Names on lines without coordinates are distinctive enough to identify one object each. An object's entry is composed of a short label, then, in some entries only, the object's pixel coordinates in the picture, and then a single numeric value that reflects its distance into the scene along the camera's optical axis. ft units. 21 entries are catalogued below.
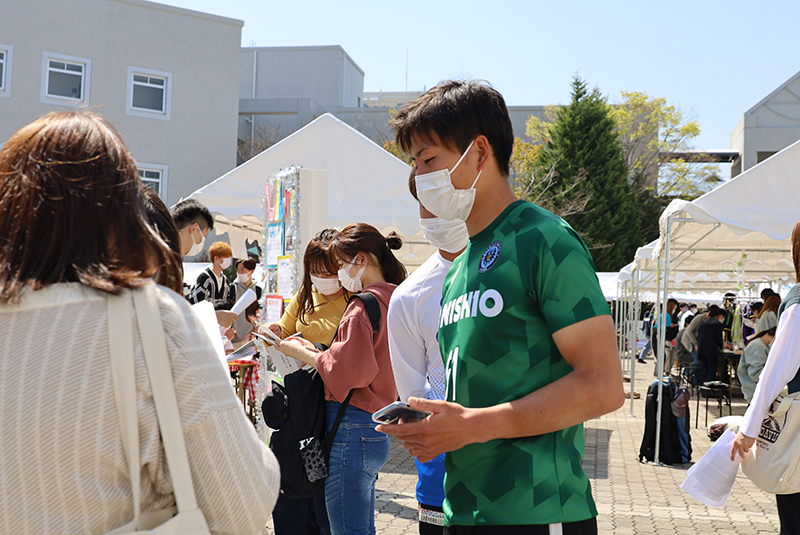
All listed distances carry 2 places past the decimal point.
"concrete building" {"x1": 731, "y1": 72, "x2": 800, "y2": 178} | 135.23
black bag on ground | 30.06
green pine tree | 124.47
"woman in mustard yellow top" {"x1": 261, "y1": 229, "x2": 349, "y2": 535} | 12.66
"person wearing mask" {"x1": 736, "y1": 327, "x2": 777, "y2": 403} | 29.45
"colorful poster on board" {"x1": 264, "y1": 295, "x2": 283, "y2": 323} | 16.65
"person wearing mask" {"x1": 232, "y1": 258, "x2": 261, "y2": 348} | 25.31
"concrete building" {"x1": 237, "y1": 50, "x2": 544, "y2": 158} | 130.93
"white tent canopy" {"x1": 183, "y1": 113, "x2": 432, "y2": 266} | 25.05
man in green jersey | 5.36
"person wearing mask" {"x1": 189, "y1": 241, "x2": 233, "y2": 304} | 19.44
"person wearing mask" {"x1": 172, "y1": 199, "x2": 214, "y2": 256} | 13.53
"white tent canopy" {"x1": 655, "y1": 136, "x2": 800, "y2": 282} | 25.86
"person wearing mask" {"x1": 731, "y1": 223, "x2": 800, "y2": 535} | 10.98
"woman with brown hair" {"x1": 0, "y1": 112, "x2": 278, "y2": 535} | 3.93
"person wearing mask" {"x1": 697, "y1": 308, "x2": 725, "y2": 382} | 55.47
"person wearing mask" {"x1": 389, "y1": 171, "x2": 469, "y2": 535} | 8.89
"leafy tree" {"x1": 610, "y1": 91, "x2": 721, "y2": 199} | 137.49
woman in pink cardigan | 10.80
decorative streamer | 16.33
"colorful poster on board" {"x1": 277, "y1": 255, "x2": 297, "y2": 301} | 16.42
